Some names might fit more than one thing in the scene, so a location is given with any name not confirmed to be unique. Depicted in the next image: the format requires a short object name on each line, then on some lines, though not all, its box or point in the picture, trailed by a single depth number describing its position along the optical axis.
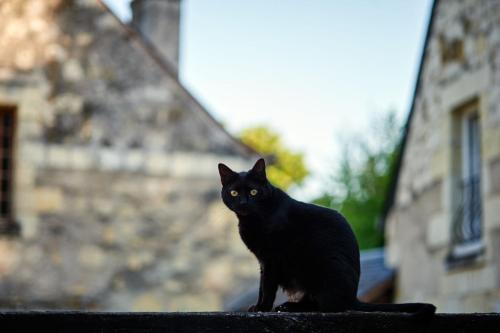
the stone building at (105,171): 13.05
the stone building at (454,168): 10.45
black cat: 3.70
